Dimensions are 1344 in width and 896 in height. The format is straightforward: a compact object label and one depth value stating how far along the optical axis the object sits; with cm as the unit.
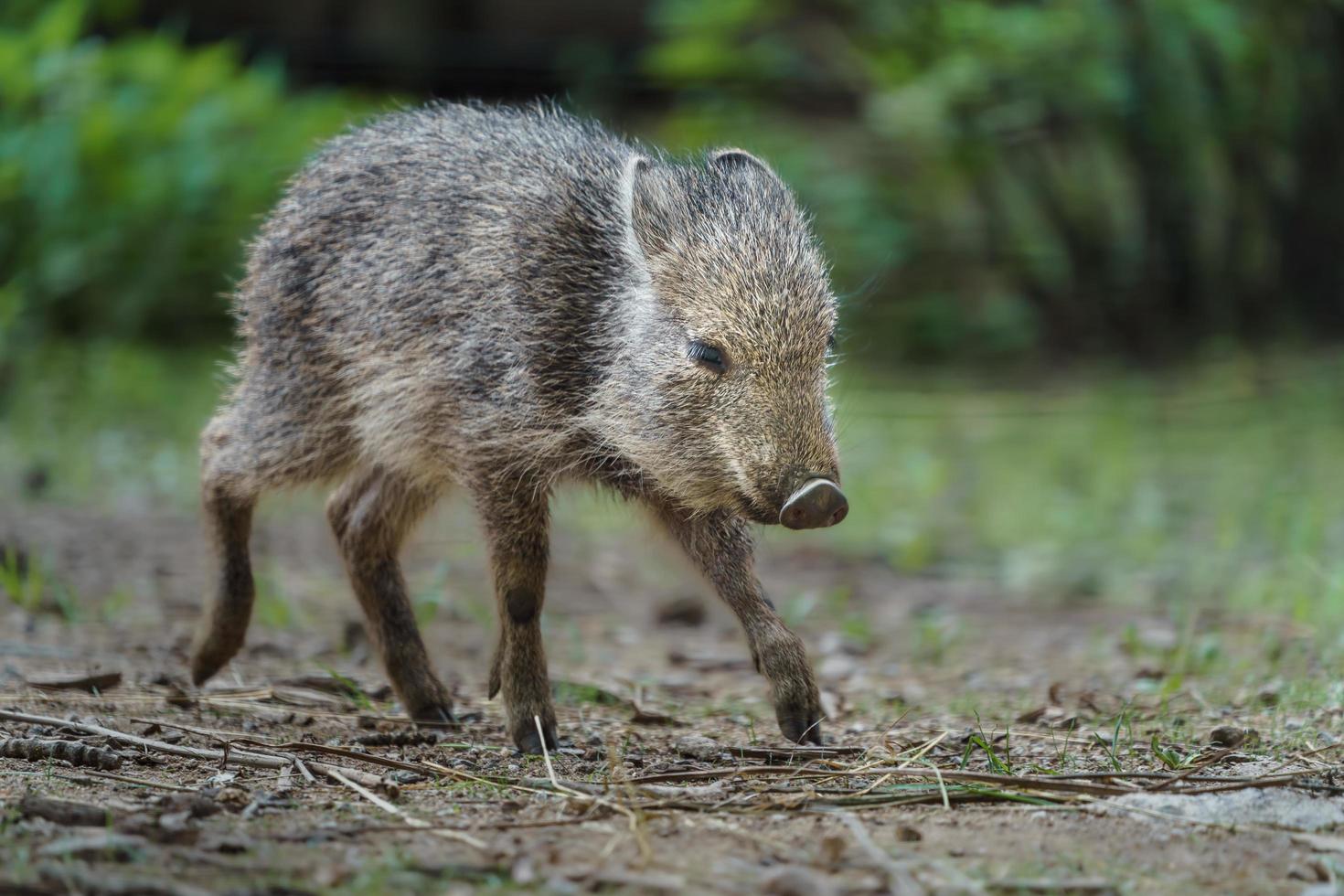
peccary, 846
